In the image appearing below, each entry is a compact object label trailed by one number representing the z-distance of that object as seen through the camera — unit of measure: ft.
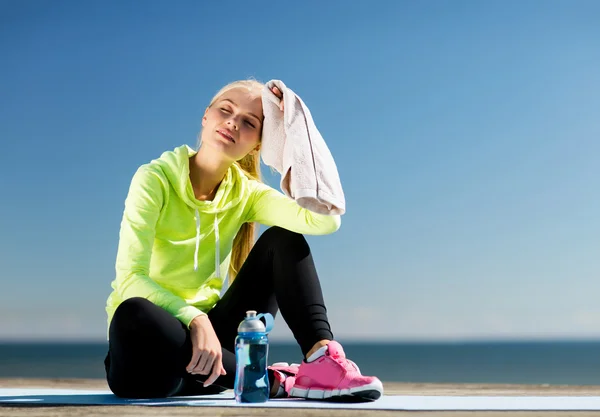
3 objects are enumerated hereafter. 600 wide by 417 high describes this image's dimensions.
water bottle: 7.59
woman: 7.62
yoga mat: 7.06
